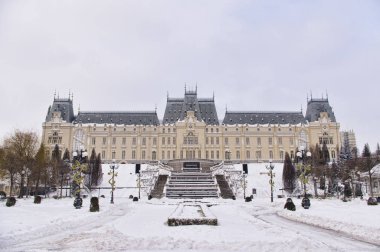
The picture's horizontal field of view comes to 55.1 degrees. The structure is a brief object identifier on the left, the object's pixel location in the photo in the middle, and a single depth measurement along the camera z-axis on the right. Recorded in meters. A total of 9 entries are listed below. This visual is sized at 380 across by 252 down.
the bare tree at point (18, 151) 38.25
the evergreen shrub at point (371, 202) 26.23
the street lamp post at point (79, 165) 26.87
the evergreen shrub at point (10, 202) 24.32
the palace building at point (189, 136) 84.12
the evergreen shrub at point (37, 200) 28.91
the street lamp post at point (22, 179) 36.30
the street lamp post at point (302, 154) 26.61
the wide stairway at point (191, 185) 45.41
